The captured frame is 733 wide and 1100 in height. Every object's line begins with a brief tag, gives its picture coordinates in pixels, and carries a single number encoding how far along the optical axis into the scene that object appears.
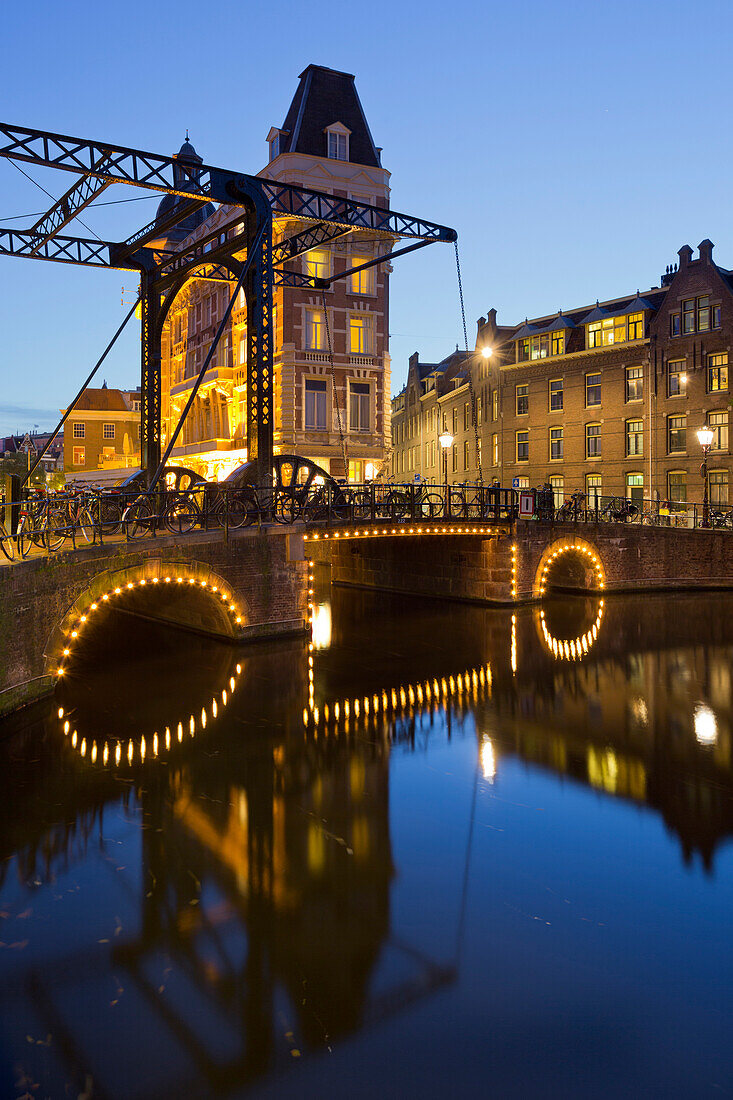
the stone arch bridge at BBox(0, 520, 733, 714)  13.35
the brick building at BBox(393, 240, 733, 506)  37.88
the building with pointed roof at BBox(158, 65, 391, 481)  31.12
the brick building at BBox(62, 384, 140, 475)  61.94
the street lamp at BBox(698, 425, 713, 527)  25.75
